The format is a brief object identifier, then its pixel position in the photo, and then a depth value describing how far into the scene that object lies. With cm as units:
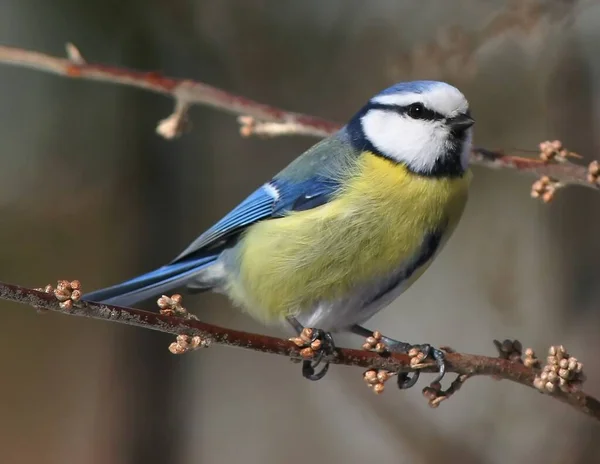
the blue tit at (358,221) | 266
